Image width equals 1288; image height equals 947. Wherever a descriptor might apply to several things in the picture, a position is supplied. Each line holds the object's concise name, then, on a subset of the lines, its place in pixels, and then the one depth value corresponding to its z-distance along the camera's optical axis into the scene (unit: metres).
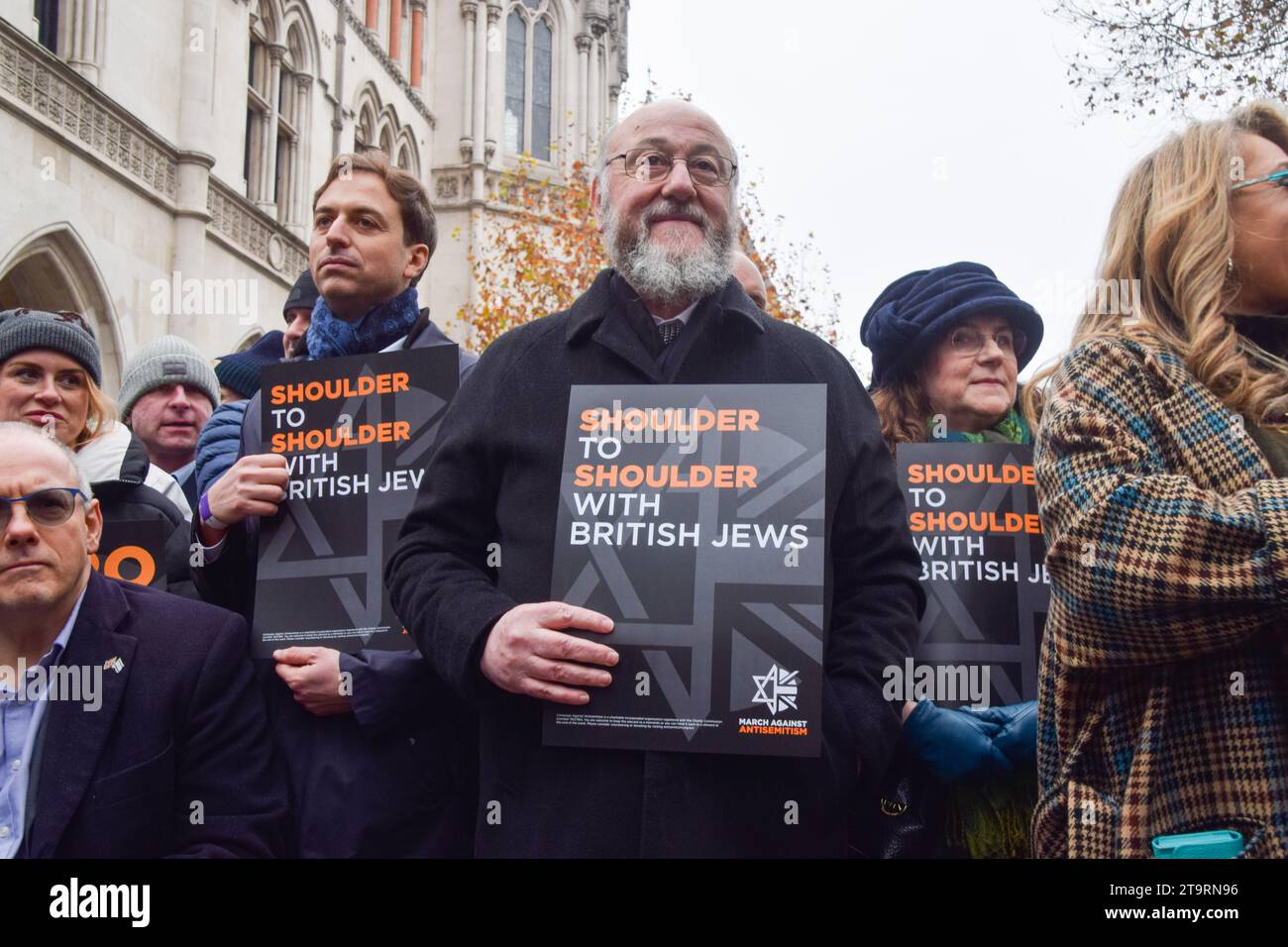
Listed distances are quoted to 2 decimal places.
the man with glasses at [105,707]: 2.65
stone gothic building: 13.36
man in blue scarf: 2.73
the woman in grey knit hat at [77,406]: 3.63
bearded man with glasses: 2.27
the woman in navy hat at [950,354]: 3.45
